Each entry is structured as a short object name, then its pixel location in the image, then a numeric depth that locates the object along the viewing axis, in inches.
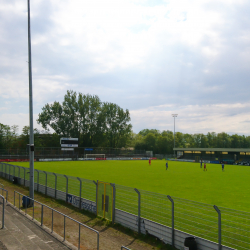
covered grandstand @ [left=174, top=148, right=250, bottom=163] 3100.9
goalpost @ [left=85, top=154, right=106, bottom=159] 3370.3
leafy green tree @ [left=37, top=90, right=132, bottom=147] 3671.3
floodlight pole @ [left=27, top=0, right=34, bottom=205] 638.8
